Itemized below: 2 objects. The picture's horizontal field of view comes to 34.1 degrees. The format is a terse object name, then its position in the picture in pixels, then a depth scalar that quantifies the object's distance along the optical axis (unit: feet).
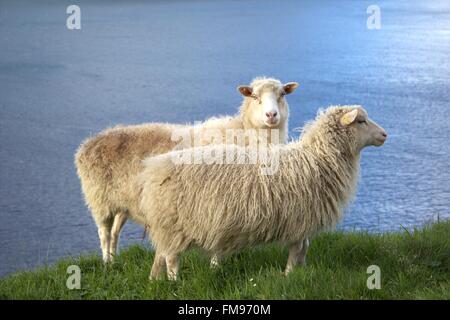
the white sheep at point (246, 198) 16.17
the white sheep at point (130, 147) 19.58
